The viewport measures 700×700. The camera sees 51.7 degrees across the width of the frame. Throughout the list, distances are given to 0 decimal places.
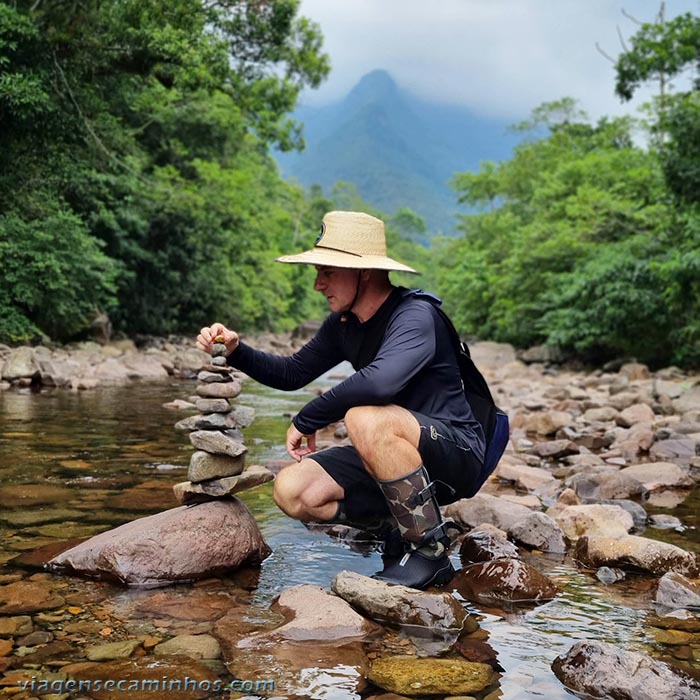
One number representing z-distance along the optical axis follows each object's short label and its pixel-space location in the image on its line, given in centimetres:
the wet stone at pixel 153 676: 218
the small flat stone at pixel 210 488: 370
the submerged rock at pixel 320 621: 268
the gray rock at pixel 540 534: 406
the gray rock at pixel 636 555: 361
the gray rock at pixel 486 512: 436
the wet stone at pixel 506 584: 326
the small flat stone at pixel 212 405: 369
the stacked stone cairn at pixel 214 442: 363
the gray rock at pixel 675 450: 707
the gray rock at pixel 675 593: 311
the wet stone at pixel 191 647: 248
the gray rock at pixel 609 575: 354
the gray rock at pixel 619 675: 221
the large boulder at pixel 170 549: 325
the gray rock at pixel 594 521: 420
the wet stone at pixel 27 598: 281
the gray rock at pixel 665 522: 457
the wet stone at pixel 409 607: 283
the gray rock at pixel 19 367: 1162
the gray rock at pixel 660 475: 568
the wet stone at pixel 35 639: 251
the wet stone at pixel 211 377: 367
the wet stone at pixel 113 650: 242
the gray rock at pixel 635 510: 460
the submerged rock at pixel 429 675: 230
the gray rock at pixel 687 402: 1079
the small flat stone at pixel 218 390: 368
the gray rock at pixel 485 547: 362
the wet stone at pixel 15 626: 258
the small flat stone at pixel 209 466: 366
